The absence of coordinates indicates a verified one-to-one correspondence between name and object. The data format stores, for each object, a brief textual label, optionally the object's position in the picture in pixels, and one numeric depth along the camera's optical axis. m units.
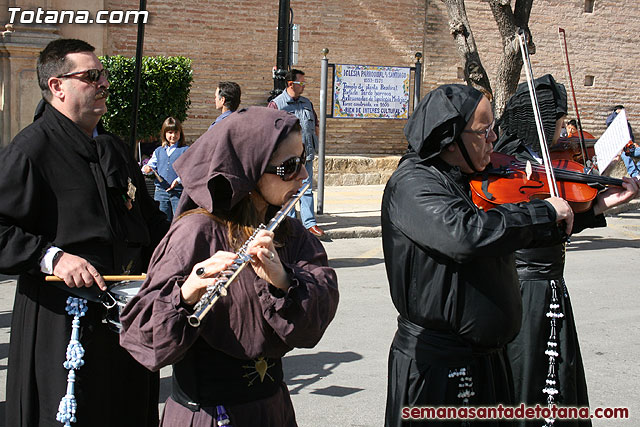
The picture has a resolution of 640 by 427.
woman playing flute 2.34
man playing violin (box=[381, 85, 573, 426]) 2.80
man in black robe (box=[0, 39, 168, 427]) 3.22
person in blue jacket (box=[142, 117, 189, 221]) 9.22
